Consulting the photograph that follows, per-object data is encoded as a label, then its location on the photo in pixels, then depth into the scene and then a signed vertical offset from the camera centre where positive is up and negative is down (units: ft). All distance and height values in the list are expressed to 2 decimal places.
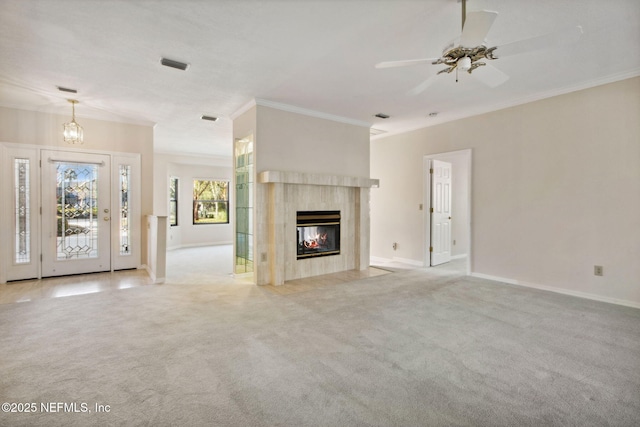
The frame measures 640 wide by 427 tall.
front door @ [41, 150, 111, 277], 16.05 -0.14
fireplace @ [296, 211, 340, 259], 16.31 -1.27
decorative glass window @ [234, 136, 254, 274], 15.89 +0.39
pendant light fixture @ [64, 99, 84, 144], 15.16 +4.01
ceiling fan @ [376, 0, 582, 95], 6.32 +3.93
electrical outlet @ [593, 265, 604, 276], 12.60 -2.49
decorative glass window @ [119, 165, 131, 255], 17.97 +0.08
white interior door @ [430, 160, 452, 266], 19.83 -0.11
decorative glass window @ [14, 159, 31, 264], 15.37 -0.14
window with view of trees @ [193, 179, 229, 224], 30.55 +0.89
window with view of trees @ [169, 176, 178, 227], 28.84 +0.90
